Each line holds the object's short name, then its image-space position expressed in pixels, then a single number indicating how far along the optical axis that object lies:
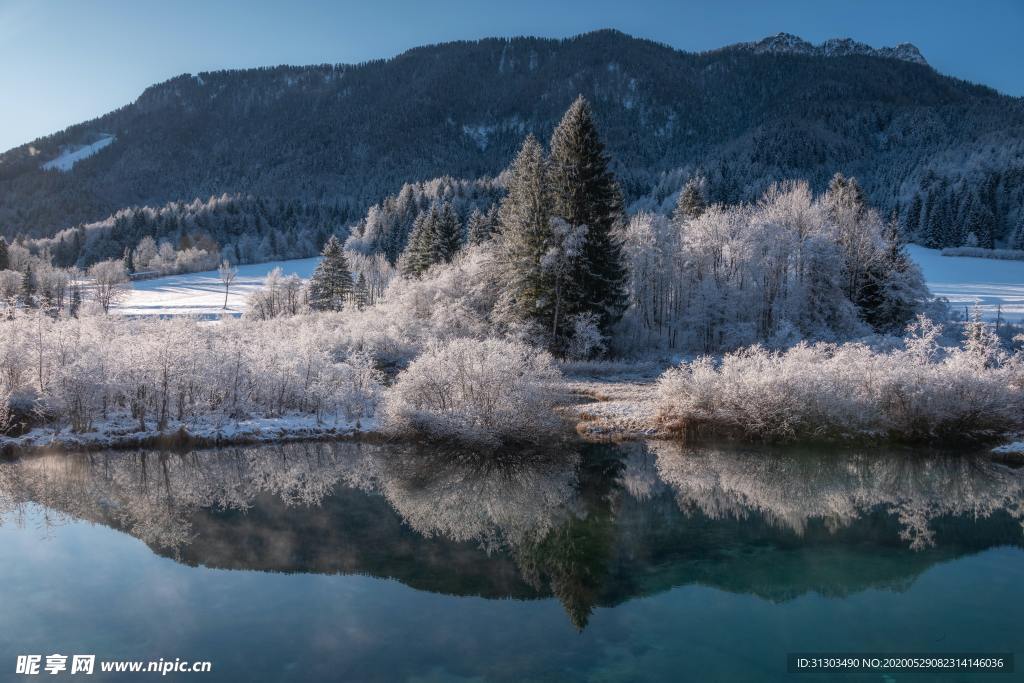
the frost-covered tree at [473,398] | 21.89
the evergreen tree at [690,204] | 54.25
